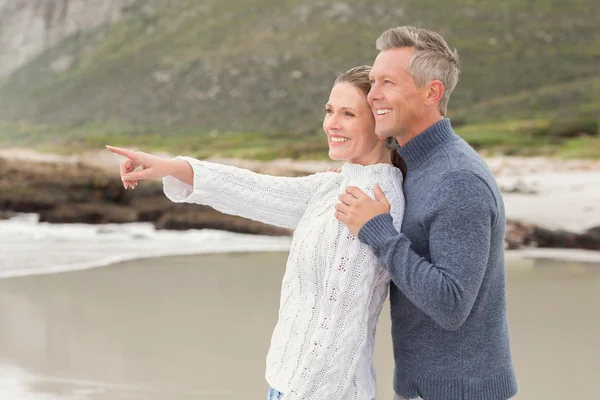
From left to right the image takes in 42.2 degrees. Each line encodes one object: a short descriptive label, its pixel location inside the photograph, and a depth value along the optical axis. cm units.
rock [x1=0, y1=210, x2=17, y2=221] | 858
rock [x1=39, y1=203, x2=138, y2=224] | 851
